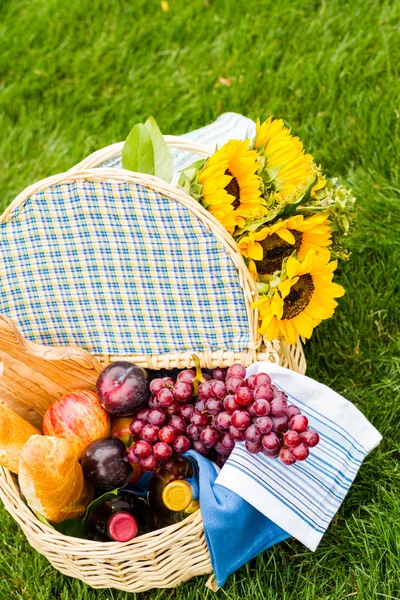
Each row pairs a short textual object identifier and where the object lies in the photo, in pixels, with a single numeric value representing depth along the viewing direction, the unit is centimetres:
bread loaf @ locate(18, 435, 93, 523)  148
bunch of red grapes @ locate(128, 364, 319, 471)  149
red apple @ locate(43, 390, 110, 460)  157
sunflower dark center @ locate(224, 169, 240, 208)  157
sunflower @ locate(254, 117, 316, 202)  157
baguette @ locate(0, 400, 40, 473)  153
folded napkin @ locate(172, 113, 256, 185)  178
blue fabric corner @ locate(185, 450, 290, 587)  149
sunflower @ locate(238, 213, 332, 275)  154
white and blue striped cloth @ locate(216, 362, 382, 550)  151
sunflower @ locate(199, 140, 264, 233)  155
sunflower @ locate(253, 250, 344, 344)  152
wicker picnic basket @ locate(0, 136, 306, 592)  153
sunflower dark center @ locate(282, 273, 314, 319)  155
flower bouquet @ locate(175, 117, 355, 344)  155
